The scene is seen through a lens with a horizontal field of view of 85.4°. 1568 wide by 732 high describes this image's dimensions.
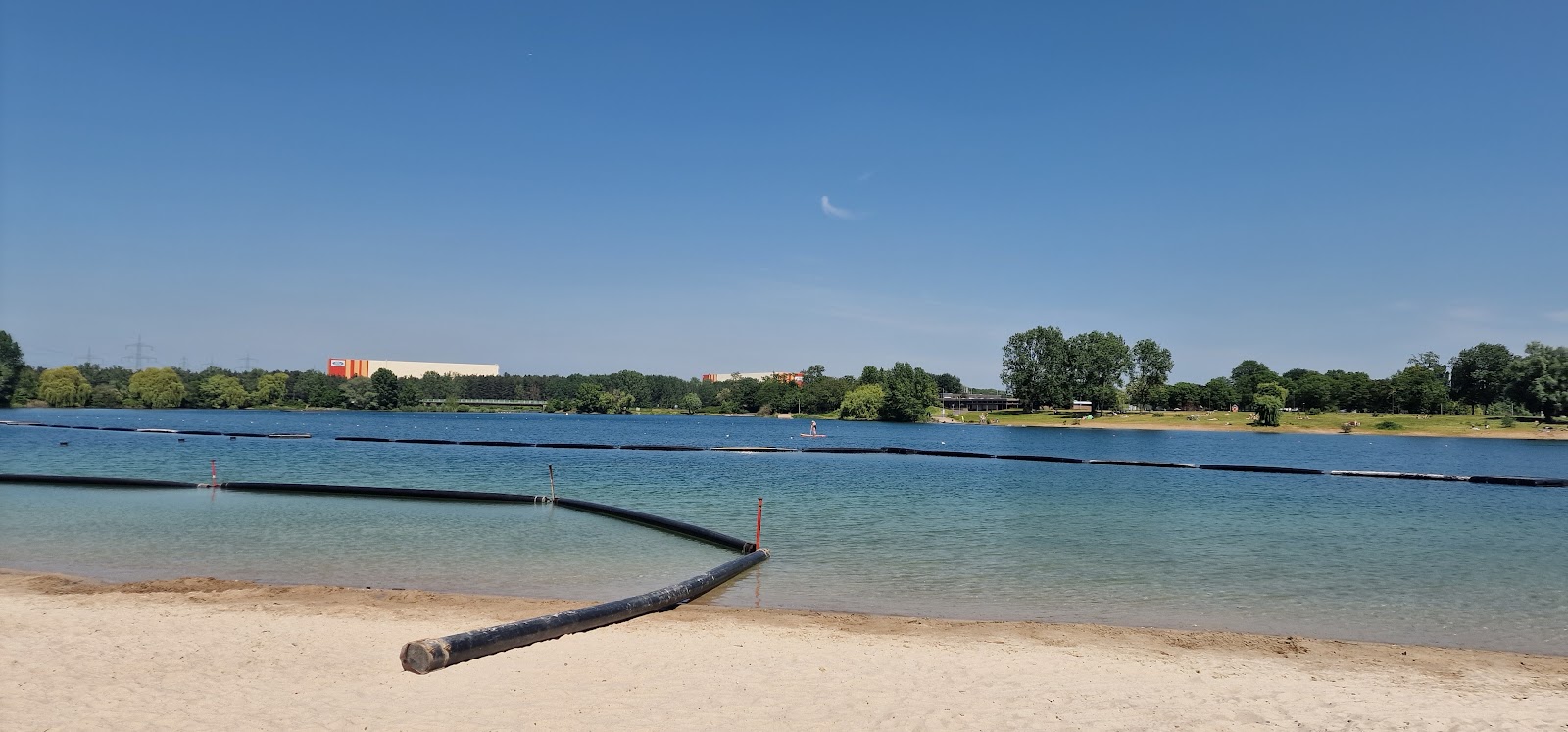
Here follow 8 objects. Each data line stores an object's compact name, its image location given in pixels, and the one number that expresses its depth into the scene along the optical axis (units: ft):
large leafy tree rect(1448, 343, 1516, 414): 359.66
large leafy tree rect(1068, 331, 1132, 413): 394.93
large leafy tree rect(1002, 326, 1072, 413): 406.00
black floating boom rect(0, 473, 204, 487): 90.59
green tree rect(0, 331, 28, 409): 380.58
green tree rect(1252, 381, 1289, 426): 333.83
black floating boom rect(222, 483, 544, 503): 82.64
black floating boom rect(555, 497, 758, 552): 57.08
